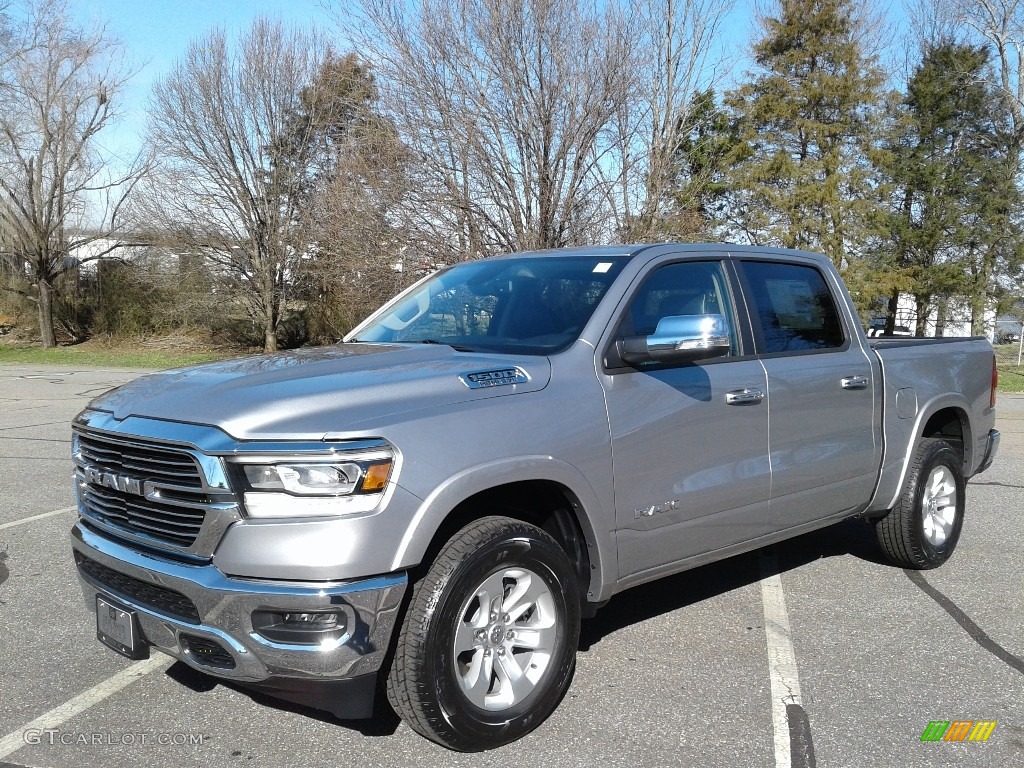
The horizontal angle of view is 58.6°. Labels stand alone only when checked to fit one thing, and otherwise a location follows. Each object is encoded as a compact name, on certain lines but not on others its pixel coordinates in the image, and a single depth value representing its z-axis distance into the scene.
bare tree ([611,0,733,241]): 17.89
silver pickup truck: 2.94
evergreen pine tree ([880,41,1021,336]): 33.16
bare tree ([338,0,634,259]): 16.89
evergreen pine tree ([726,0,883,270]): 34.22
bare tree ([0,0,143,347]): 29.17
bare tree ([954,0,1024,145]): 31.20
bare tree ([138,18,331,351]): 27.75
